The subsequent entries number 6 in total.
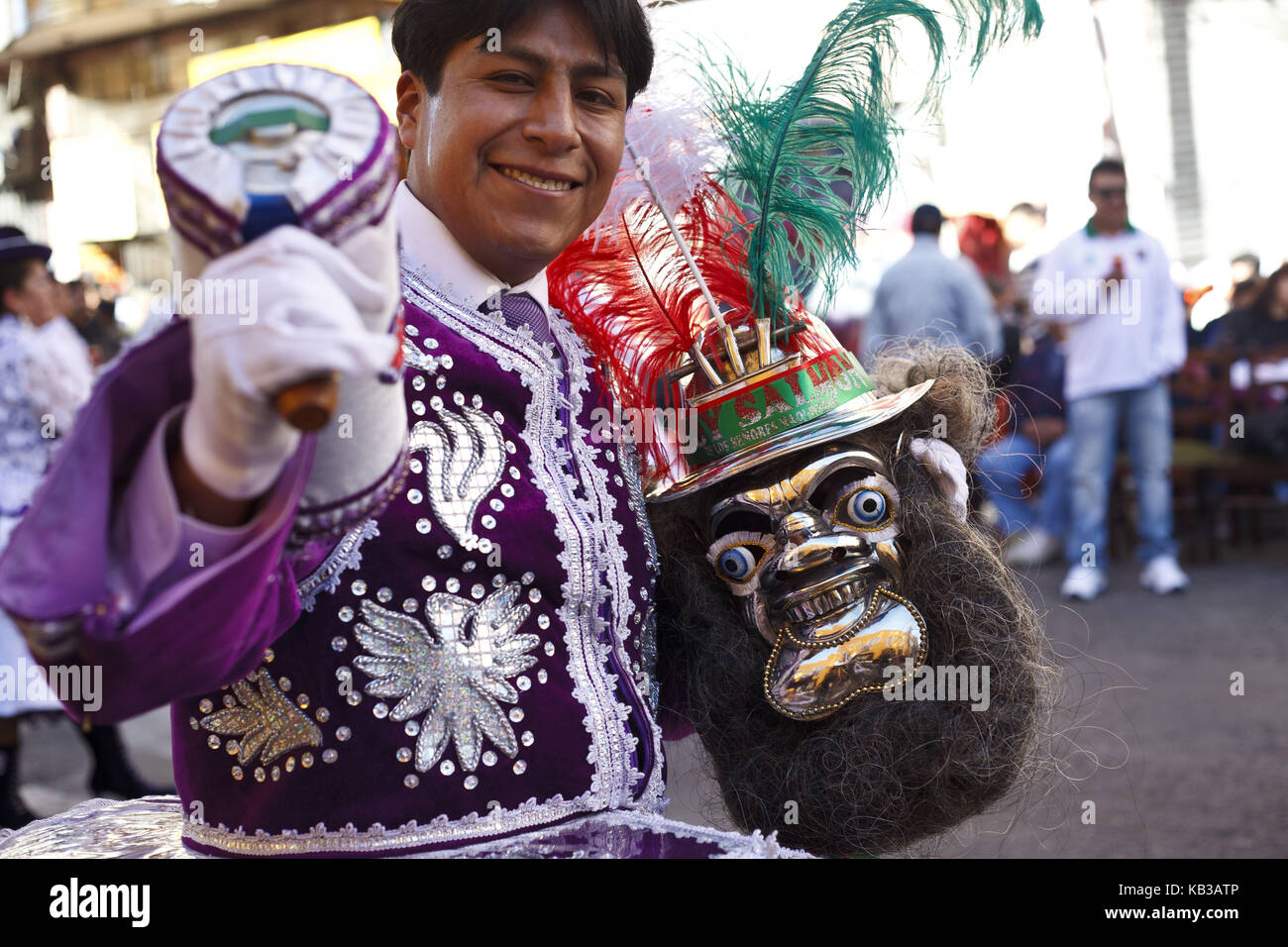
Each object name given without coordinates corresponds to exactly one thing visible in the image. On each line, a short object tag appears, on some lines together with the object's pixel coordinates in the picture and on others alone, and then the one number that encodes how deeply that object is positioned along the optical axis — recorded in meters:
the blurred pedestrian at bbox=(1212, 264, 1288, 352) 7.84
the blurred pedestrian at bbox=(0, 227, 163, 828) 4.46
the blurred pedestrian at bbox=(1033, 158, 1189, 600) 6.29
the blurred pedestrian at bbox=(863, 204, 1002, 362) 6.63
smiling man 1.49
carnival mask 1.81
